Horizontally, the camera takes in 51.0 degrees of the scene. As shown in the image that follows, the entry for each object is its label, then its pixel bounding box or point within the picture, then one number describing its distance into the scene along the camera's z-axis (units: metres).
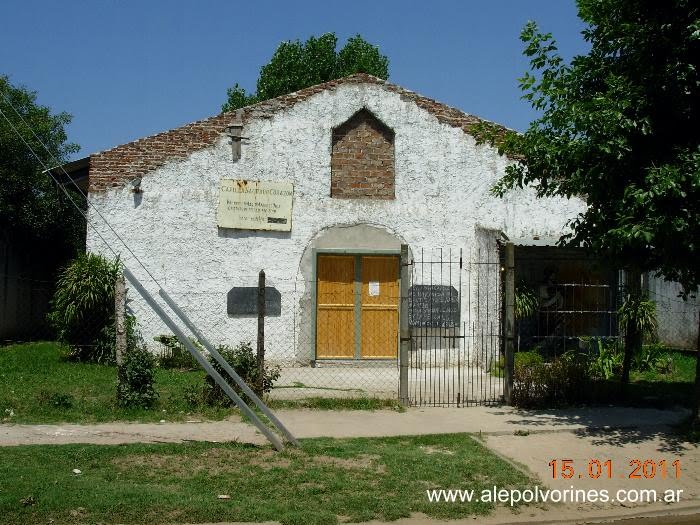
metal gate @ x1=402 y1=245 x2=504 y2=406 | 13.88
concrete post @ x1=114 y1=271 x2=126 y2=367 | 9.45
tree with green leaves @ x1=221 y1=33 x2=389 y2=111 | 30.25
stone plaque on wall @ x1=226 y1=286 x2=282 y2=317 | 14.00
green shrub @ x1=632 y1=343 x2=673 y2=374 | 13.66
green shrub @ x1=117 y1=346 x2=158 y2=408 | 9.06
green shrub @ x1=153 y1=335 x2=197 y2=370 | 13.41
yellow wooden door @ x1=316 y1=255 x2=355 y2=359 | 14.30
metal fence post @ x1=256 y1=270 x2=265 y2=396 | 9.55
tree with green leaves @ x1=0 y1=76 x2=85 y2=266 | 18.92
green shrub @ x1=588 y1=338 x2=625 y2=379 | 12.91
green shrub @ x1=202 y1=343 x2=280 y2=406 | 9.34
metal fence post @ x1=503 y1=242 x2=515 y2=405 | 9.91
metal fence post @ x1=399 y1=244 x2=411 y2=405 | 9.66
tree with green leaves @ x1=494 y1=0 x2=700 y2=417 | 7.79
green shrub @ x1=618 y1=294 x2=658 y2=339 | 12.96
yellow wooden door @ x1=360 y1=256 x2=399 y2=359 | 14.44
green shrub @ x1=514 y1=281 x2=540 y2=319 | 14.07
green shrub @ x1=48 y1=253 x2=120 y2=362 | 13.12
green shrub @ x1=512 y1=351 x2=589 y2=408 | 9.99
